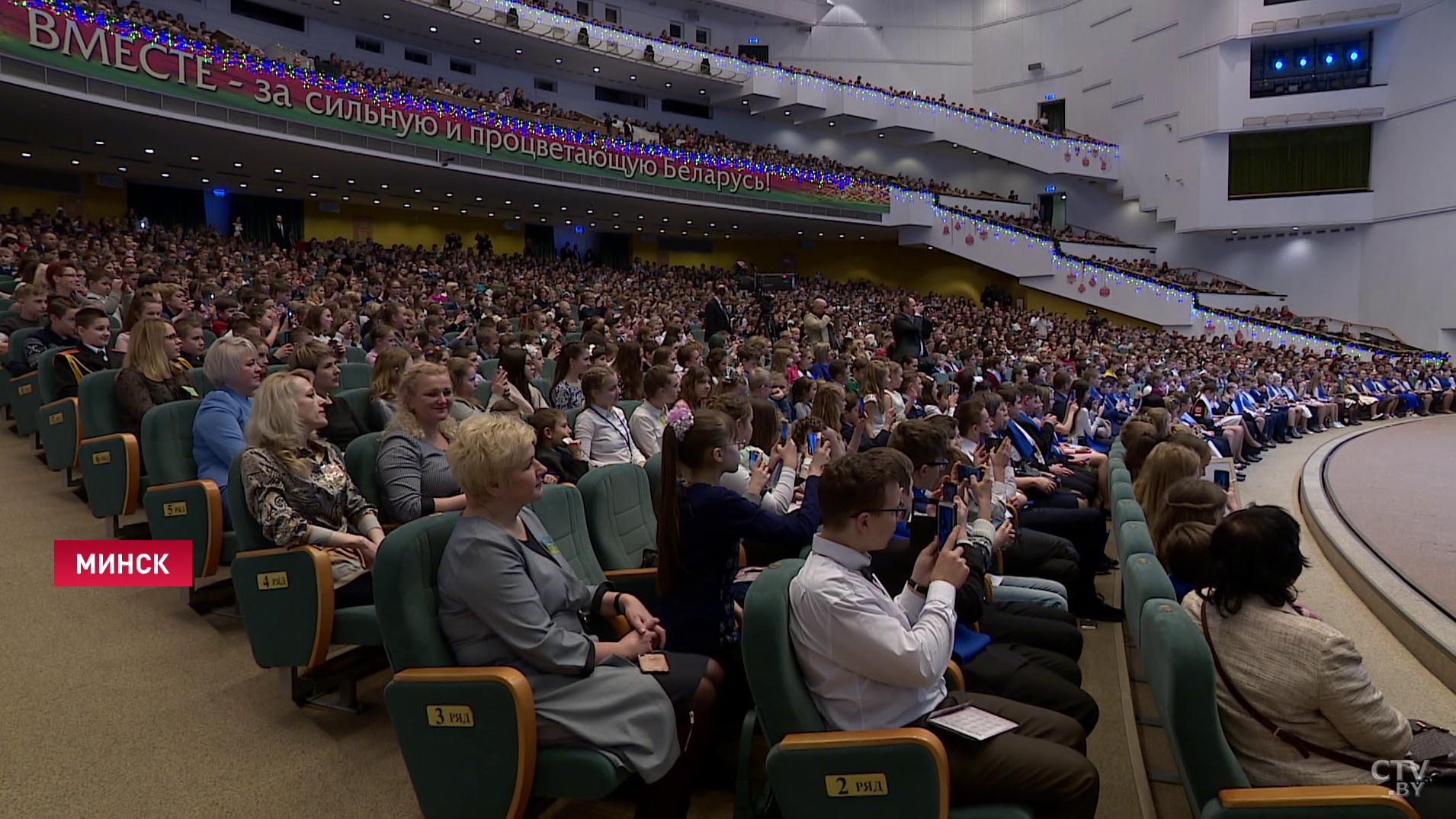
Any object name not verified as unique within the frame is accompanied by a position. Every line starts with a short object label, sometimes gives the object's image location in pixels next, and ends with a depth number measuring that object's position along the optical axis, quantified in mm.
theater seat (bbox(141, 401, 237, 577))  3246
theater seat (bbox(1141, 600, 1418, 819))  1696
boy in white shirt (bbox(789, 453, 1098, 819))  1824
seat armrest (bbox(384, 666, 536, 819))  1914
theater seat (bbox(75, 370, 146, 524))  3811
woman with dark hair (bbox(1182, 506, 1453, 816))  1816
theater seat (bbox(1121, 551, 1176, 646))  2125
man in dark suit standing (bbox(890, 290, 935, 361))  9305
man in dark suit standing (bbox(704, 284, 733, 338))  10242
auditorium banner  10969
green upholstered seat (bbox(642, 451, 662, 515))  3570
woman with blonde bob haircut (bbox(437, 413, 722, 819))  1973
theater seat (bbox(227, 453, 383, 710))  2648
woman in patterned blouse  2732
